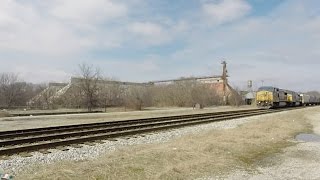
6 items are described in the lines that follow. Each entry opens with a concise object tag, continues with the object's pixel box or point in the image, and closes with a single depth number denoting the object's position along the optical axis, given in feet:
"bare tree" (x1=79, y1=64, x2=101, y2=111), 139.25
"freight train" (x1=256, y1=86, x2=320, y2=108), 121.52
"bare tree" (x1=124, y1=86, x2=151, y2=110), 132.22
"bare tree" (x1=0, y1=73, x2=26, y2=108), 149.63
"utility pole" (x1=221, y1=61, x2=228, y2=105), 185.48
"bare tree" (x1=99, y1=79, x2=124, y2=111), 148.71
